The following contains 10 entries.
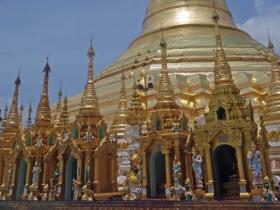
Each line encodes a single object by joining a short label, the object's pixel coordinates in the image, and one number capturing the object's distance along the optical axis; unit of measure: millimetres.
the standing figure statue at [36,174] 17500
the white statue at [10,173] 19797
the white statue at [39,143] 18422
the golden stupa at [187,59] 26422
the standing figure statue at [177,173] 13087
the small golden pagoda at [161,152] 14312
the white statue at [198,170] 12656
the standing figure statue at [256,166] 11469
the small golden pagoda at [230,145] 12109
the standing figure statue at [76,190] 15286
